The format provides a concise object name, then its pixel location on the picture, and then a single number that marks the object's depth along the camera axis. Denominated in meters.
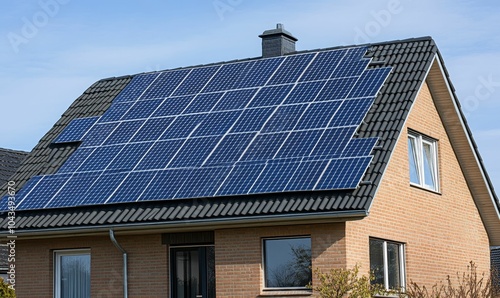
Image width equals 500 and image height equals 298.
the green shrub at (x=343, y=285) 17.08
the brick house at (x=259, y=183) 18.34
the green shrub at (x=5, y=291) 17.38
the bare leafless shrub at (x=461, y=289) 18.34
